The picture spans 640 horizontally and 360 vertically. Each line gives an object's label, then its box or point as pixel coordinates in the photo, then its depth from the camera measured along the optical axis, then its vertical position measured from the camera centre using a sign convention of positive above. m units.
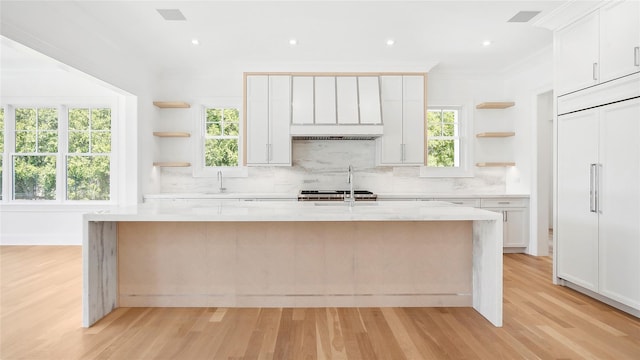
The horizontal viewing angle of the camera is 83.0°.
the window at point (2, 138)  5.42 +0.62
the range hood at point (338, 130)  4.80 +0.65
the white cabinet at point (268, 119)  5.02 +0.83
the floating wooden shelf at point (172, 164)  5.18 +0.21
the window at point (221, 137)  5.53 +0.64
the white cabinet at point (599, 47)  2.79 +1.12
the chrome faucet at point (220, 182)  5.42 -0.05
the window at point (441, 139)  5.53 +0.62
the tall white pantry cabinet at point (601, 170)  2.76 +0.08
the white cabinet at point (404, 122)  5.05 +0.79
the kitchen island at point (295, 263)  2.87 -0.67
